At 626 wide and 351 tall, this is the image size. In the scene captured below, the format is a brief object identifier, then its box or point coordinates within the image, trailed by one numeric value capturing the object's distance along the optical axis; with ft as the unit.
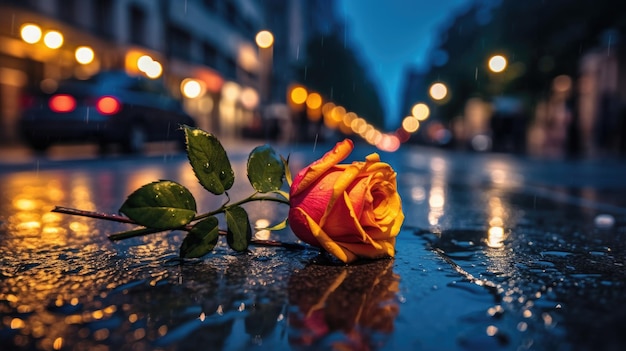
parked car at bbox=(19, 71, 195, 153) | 40.04
